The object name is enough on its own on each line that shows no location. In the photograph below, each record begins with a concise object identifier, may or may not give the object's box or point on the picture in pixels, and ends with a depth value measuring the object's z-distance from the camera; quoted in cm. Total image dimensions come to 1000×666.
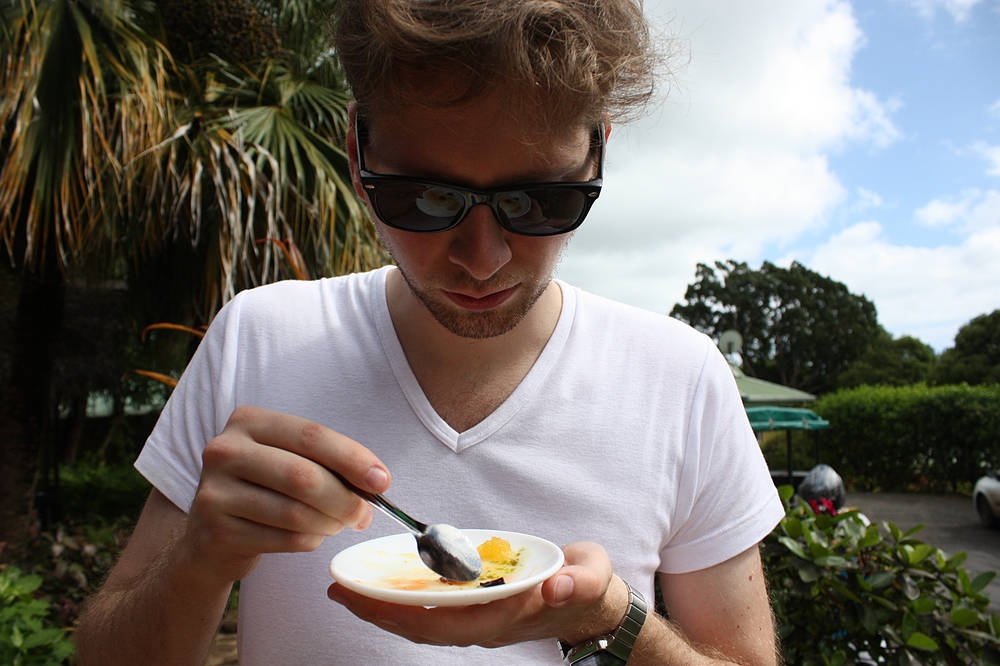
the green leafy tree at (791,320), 3756
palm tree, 352
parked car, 1059
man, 98
